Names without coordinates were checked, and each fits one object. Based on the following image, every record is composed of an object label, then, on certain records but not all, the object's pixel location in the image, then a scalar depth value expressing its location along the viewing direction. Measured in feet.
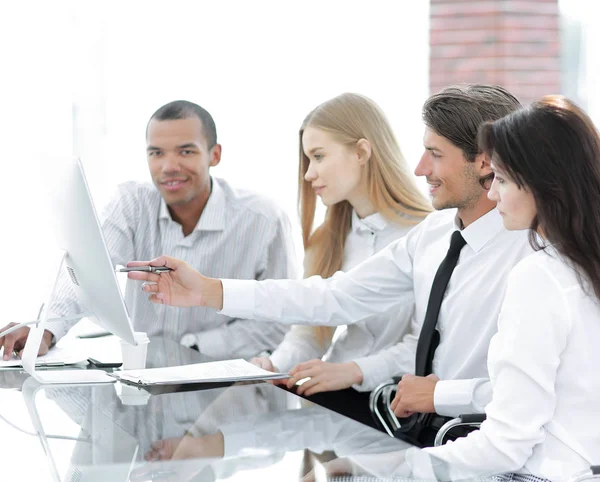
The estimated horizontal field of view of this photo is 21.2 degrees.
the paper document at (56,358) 11.83
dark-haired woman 9.65
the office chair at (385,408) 11.83
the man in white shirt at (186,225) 14.35
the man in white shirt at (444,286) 11.55
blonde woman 13.41
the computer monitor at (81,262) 10.56
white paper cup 11.57
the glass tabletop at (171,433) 9.30
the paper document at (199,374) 11.07
